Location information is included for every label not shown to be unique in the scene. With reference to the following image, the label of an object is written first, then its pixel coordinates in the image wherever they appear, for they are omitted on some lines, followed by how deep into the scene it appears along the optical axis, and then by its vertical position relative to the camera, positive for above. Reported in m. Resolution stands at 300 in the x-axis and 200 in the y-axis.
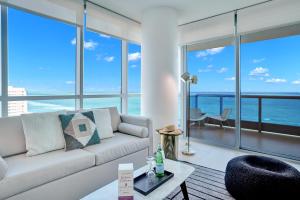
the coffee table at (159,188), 1.29 -0.68
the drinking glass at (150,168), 1.56 -0.62
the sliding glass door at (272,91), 3.38 +0.16
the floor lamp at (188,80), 3.28 +0.36
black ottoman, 1.64 -0.78
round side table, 2.77 -0.71
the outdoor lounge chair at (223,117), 4.20 -0.44
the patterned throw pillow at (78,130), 2.12 -0.39
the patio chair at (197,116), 4.43 -0.42
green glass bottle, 1.56 -0.57
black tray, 1.35 -0.67
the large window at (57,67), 2.43 +0.54
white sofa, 1.50 -0.66
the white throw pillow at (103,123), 2.57 -0.35
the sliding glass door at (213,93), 3.79 +0.14
